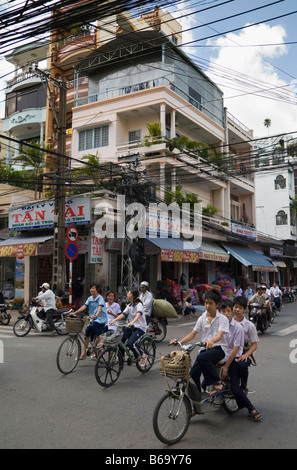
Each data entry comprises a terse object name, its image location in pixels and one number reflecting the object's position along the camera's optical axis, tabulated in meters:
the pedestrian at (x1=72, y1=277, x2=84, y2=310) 18.33
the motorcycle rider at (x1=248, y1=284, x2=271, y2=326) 12.40
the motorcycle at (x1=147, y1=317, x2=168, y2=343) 10.99
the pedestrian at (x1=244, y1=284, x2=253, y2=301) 18.80
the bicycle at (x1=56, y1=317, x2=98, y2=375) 7.18
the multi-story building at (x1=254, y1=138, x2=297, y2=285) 39.56
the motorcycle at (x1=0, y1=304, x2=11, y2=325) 14.42
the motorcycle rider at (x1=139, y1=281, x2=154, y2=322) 9.88
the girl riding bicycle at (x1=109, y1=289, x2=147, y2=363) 7.14
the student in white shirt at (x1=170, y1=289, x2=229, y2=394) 4.65
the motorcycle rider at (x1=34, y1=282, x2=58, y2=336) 11.93
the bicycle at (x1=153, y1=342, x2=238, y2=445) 4.07
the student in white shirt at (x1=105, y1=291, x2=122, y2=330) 8.45
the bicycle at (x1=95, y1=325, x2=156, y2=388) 6.32
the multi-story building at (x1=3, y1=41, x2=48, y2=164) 31.14
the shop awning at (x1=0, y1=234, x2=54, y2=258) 17.23
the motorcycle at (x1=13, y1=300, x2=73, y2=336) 11.88
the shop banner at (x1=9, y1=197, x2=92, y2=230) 16.91
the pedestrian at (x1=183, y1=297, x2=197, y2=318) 17.83
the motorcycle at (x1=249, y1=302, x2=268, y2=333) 12.11
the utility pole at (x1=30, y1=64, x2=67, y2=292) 14.68
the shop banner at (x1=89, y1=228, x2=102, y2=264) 16.92
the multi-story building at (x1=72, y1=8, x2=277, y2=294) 22.53
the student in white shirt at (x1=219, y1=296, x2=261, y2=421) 4.78
